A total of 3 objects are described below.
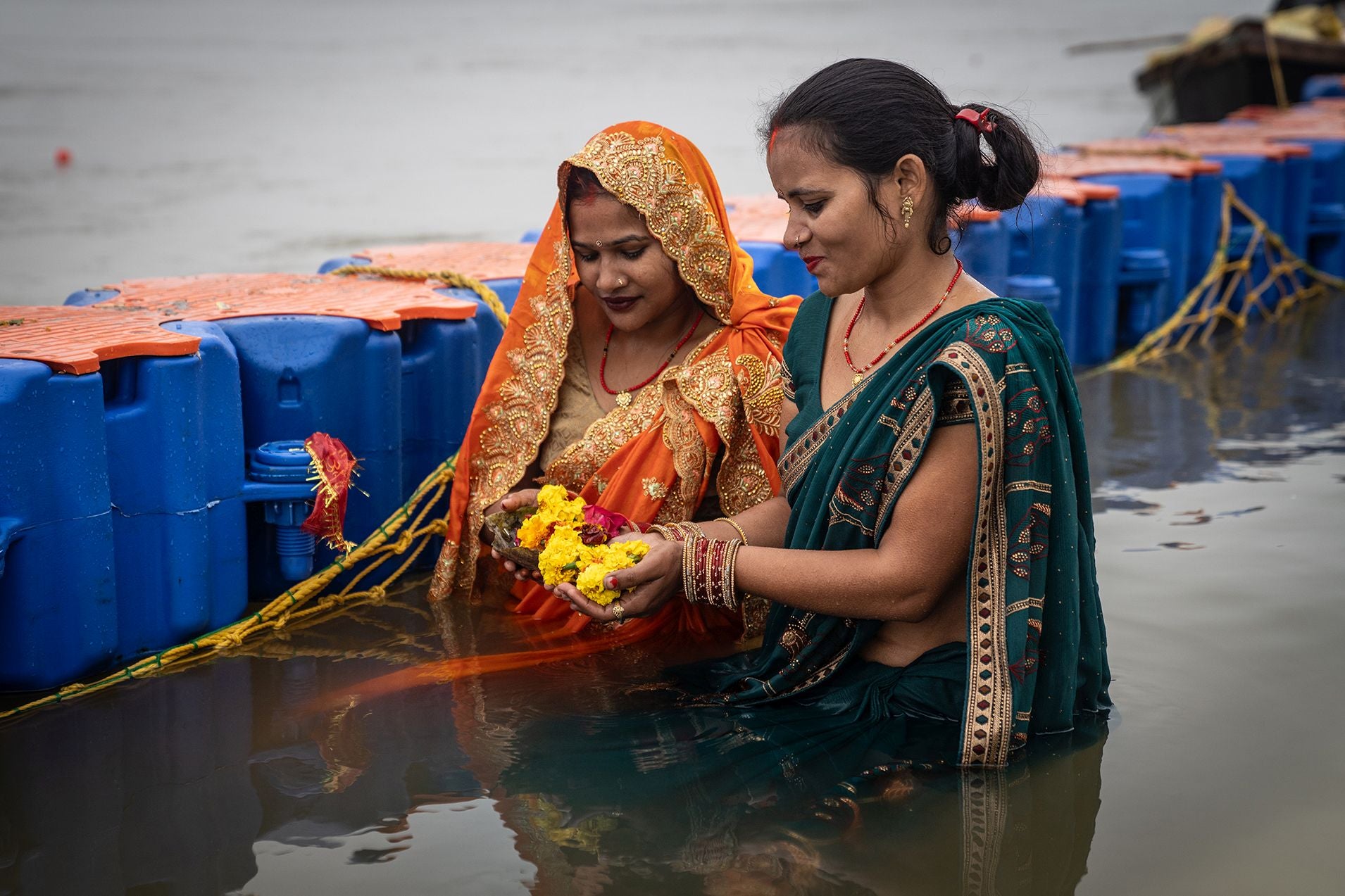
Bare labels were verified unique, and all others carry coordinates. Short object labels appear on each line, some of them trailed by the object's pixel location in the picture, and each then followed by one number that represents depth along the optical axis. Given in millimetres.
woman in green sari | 2332
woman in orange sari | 3084
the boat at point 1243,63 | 14766
